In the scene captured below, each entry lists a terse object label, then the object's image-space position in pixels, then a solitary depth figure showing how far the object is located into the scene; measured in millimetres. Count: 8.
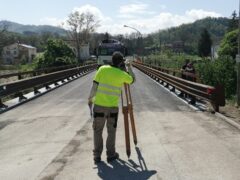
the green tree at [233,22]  71207
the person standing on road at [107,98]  4271
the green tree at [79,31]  70610
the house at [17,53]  98364
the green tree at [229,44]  51172
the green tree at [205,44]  87988
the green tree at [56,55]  33795
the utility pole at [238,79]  8653
